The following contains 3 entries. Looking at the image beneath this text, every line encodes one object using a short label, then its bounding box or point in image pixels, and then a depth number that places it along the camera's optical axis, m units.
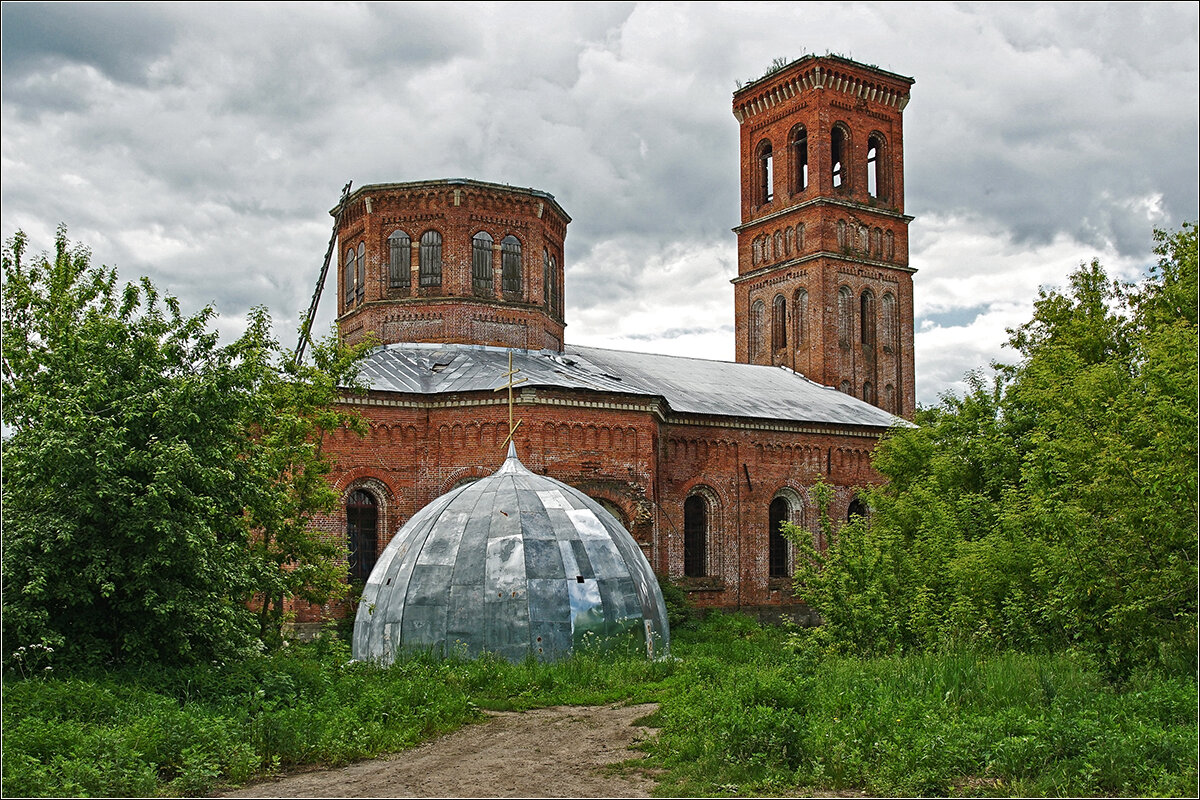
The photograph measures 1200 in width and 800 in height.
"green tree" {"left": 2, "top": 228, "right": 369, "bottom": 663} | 12.12
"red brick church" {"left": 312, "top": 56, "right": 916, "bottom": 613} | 25.36
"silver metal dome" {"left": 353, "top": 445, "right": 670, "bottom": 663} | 16.94
